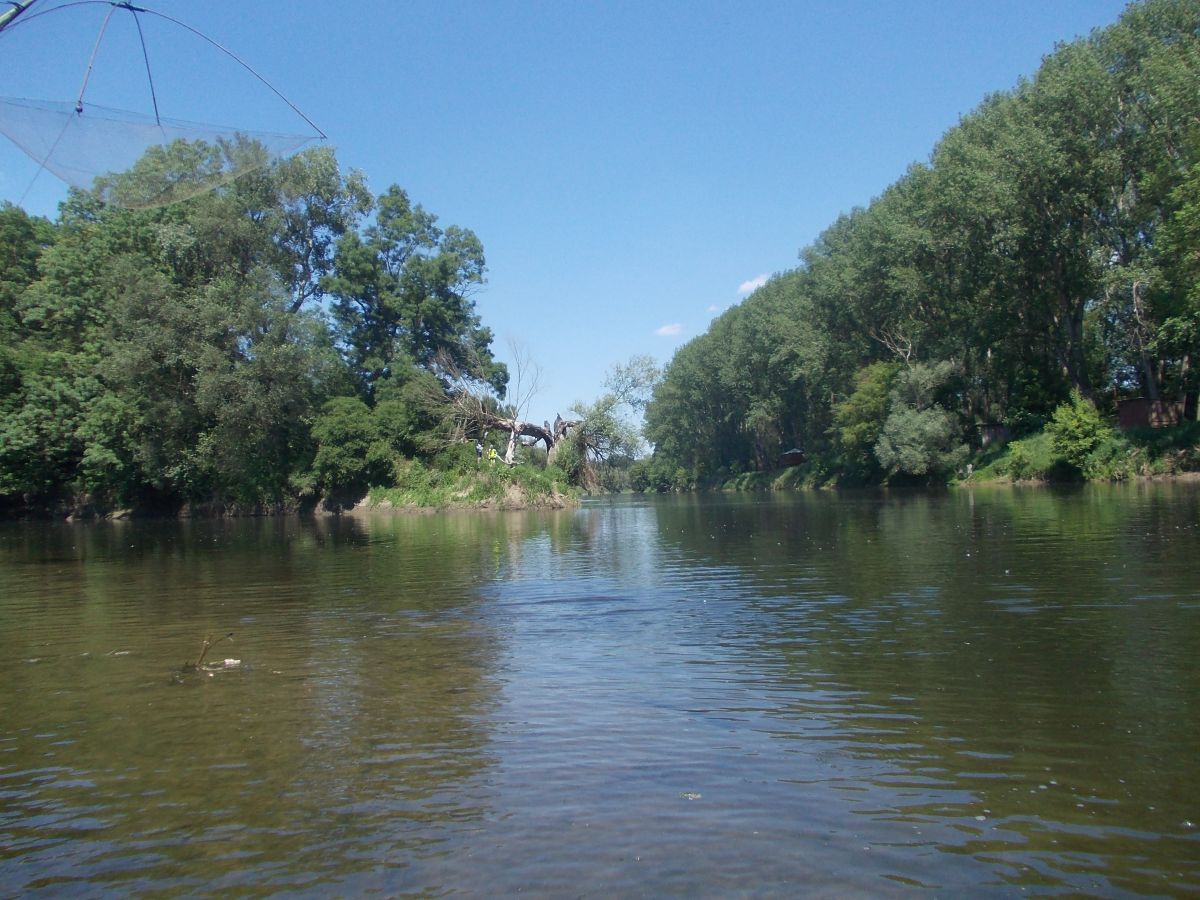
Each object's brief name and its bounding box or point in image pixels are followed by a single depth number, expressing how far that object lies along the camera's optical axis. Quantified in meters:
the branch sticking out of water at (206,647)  10.45
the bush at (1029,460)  53.44
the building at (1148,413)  52.50
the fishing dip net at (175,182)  9.66
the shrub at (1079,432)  49.53
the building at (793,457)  102.56
